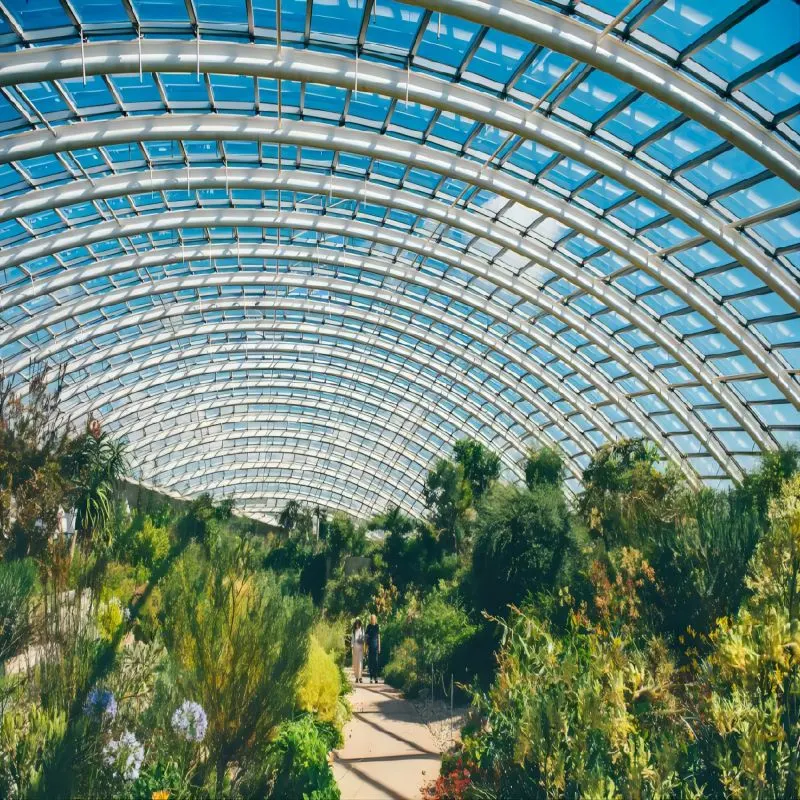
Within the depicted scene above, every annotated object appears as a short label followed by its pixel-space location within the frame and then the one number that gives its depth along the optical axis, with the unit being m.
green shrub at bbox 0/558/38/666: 9.47
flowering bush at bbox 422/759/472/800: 7.91
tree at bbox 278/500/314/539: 42.53
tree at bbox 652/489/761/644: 10.12
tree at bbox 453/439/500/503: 32.62
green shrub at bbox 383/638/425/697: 17.17
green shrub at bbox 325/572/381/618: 32.72
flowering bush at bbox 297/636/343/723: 11.51
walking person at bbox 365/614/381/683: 19.56
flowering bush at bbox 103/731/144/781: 6.66
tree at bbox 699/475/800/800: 5.49
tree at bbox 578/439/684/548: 13.99
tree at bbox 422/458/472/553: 32.00
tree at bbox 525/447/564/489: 21.94
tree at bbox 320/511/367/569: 36.09
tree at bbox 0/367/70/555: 12.66
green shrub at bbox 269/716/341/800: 8.11
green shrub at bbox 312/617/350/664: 15.02
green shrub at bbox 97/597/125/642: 11.44
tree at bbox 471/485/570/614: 17.44
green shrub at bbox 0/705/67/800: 5.95
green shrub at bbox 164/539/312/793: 7.61
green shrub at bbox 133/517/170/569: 22.20
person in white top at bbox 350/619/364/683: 19.80
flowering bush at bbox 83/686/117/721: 6.37
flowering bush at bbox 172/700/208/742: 7.00
